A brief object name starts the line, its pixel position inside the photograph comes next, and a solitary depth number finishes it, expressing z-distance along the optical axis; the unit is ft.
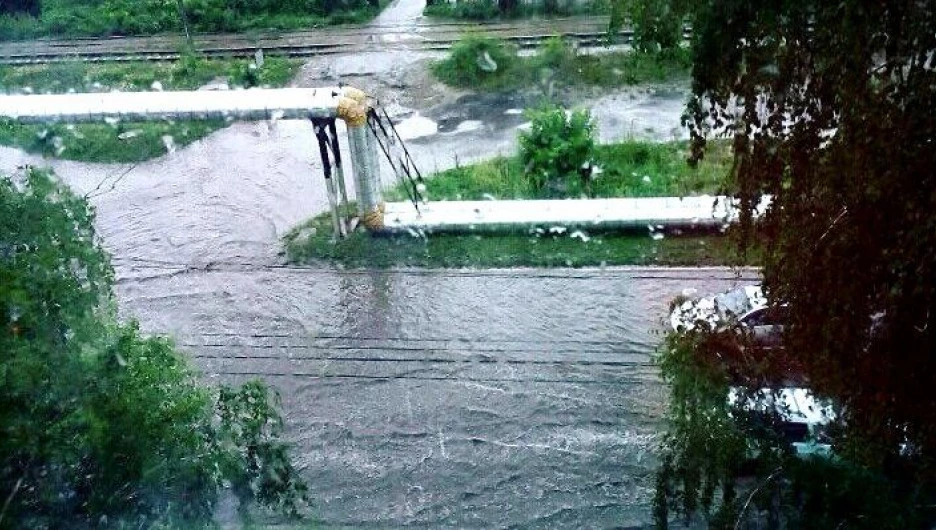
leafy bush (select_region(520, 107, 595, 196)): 41.34
